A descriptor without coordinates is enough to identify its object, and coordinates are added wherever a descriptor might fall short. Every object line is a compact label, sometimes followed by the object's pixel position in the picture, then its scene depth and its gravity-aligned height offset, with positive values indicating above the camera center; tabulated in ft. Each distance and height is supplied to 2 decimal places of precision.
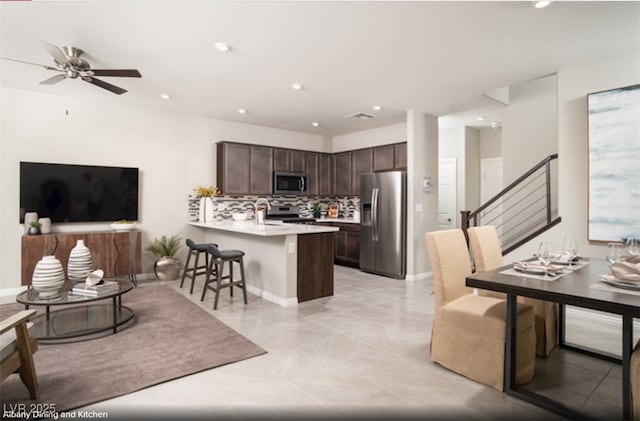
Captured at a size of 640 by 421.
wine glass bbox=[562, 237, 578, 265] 8.81 -0.99
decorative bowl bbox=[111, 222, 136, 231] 16.57 -0.82
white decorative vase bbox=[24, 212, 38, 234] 14.75 -0.42
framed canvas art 10.68 +1.42
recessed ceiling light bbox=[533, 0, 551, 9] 8.16 +4.89
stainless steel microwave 21.57 +1.67
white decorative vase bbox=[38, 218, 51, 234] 15.01 -0.70
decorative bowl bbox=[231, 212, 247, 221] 18.15 -0.38
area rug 7.32 -3.83
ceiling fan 10.30 +4.35
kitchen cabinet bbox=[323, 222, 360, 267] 21.25 -2.26
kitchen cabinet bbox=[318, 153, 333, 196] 24.17 +2.23
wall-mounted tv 15.20 +0.81
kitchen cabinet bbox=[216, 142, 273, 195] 19.67 +2.39
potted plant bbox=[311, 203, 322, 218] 24.75 -0.17
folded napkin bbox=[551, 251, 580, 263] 8.52 -1.24
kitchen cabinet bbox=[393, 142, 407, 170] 19.67 +3.05
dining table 5.68 -1.51
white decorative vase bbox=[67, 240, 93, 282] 11.26 -1.84
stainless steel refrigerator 18.28 -0.78
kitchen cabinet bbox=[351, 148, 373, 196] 21.77 +2.83
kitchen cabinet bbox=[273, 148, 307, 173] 21.63 +3.16
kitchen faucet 16.31 -0.39
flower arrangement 18.56 +0.96
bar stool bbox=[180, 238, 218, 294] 14.49 -1.70
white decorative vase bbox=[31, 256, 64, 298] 10.29 -2.08
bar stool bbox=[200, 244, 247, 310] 13.08 -2.09
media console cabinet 14.30 -1.78
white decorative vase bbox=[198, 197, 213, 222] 18.75 +0.05
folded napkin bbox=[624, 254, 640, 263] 7.25 -1.06
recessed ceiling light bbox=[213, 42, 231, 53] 10.40 +4.98
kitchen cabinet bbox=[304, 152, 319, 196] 23.31 +2.52
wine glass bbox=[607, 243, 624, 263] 7.32 -0.96
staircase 16.35 -0.08
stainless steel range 22.54 -0.48
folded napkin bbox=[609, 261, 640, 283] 6.39 -1.19
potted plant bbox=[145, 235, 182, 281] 17.54 -2.60
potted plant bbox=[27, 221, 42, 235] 14.60 -0.81
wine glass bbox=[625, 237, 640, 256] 7.37 -0.85
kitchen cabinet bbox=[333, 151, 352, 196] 23.29 +2.42
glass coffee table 9.86 -3.70
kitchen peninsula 13.53 -2.21
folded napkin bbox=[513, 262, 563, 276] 7.27 -1.29
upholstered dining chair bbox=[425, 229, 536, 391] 7.50 -2.65
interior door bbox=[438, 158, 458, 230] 24.14 +1.04
